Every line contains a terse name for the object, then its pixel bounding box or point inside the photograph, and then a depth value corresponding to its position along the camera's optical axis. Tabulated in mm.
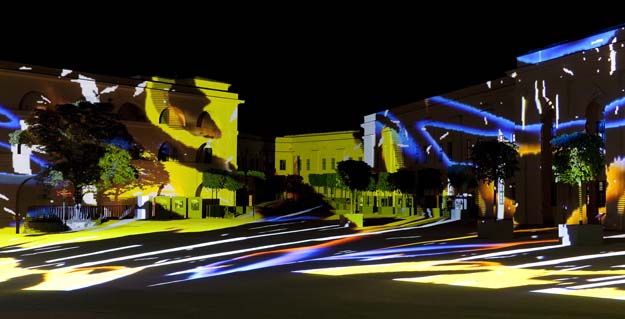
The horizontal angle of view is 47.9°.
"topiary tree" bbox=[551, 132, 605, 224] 21266
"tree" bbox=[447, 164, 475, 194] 39406
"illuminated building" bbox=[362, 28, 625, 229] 28188
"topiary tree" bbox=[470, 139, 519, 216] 25922
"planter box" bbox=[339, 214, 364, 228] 32906
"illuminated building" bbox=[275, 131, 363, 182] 63625
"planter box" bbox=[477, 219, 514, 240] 24797
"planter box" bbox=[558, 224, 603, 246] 20891
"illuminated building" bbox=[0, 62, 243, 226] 39125
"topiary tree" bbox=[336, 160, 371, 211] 34750
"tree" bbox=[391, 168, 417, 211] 45469
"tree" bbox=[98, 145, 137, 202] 35875
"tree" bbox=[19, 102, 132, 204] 34375
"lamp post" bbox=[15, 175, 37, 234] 30969
